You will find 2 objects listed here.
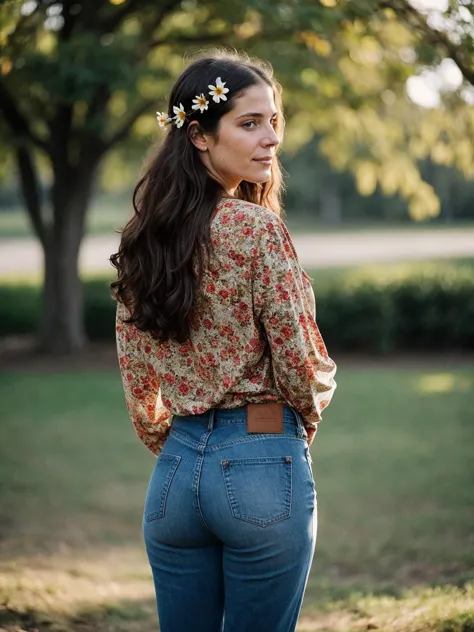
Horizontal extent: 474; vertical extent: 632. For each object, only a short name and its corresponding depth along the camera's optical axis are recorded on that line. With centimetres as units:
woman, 190
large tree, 917
